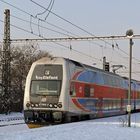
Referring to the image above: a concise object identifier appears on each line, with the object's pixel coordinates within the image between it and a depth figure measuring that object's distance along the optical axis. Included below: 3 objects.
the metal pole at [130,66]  20.62
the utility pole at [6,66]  42.06
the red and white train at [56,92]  22.58
